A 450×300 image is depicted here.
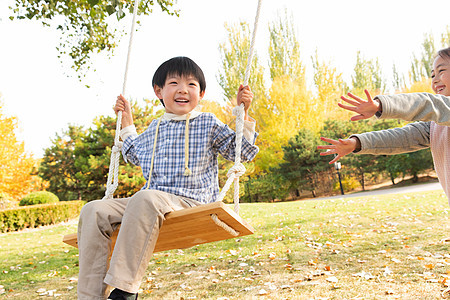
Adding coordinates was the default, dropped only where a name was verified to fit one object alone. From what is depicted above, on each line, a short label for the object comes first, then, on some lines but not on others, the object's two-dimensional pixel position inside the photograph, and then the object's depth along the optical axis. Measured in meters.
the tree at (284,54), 22.66
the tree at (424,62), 26.42
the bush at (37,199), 11.92
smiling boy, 1.69
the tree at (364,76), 26.27
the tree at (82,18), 5.42
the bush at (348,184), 20.88
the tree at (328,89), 22.28
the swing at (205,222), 1.59
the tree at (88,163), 14.12
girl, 1.58
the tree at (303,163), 19.44
